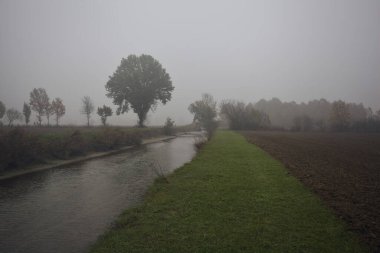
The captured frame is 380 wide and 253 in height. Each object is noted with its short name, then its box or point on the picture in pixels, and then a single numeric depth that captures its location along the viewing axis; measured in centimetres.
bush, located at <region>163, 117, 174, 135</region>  5329
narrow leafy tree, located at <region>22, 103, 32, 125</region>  6081
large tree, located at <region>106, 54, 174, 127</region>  4988
